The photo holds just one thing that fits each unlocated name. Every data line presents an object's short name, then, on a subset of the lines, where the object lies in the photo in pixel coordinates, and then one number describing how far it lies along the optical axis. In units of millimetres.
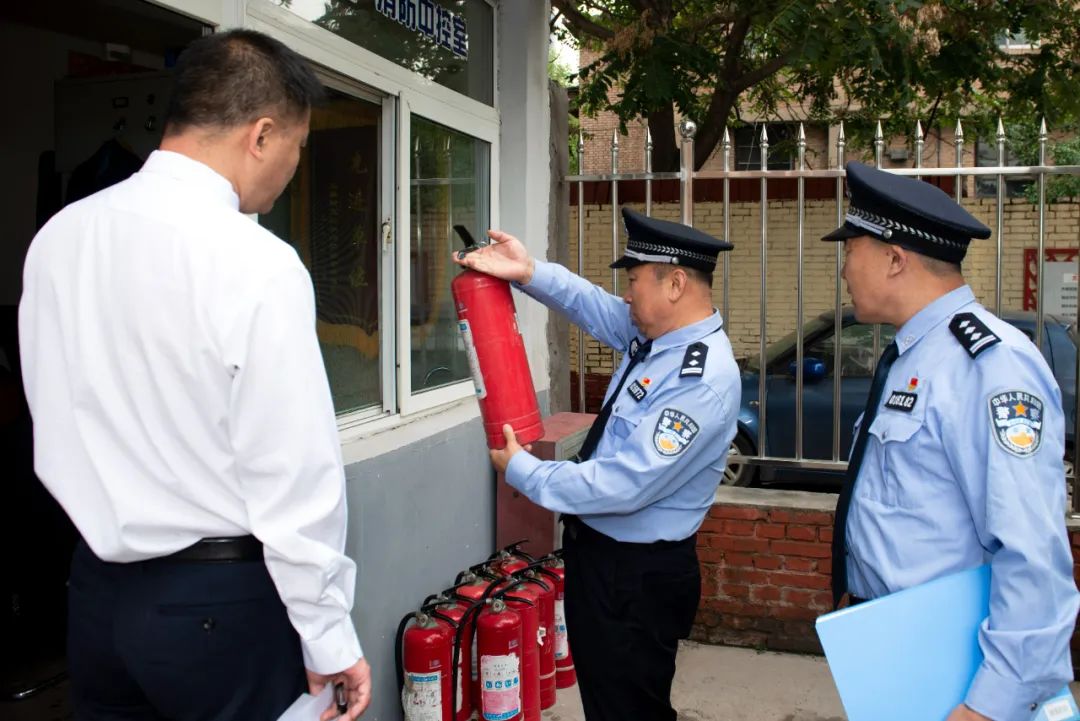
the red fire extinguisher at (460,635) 3217
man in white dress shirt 1396
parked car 5992
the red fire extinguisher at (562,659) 3811
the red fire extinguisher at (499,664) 3221
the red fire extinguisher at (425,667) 3080
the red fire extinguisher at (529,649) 3359
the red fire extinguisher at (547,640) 3592
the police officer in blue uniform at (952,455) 1571
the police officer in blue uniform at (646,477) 2320
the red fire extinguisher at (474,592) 3355
